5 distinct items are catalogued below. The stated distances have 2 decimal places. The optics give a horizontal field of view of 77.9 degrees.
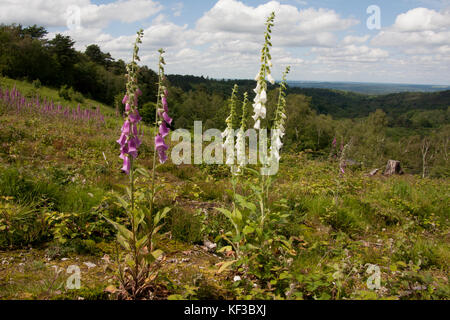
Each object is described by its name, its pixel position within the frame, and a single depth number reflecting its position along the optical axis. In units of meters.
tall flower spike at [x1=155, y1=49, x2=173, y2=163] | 2.67
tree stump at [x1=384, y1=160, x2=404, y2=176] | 12.67
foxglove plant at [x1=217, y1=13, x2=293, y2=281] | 3.25
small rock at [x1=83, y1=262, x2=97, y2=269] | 3.34
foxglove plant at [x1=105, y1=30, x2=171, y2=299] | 2.53
